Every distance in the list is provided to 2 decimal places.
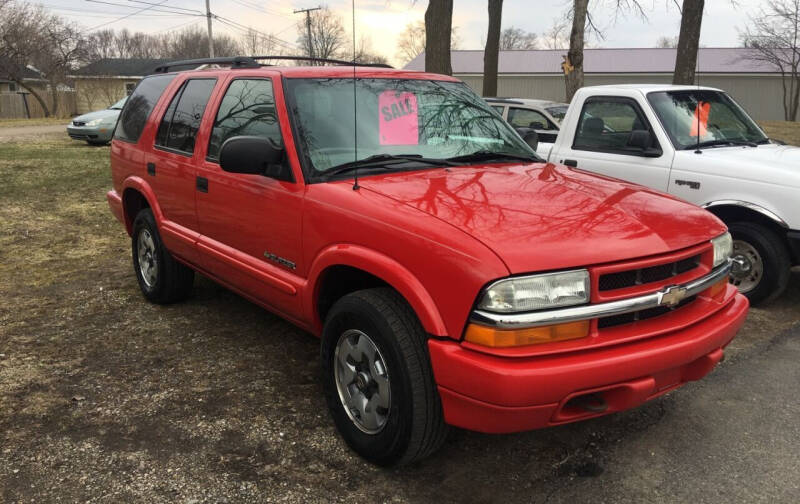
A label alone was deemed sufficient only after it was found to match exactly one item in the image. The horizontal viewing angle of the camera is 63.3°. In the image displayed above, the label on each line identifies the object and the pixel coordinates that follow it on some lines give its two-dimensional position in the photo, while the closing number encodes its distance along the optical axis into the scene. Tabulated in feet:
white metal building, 142.00
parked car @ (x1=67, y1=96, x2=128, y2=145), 56.49
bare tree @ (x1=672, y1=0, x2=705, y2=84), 35.42
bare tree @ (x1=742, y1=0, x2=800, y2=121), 132.57
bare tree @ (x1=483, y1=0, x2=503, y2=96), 63.87
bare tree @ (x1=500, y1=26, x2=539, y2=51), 292.40
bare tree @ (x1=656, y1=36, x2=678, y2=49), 255.45
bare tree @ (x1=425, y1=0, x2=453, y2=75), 40.98
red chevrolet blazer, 8.13
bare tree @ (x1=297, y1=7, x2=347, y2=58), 212.95
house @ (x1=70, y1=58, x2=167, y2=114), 140.36
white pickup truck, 16.74
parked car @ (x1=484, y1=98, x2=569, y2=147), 30.30
